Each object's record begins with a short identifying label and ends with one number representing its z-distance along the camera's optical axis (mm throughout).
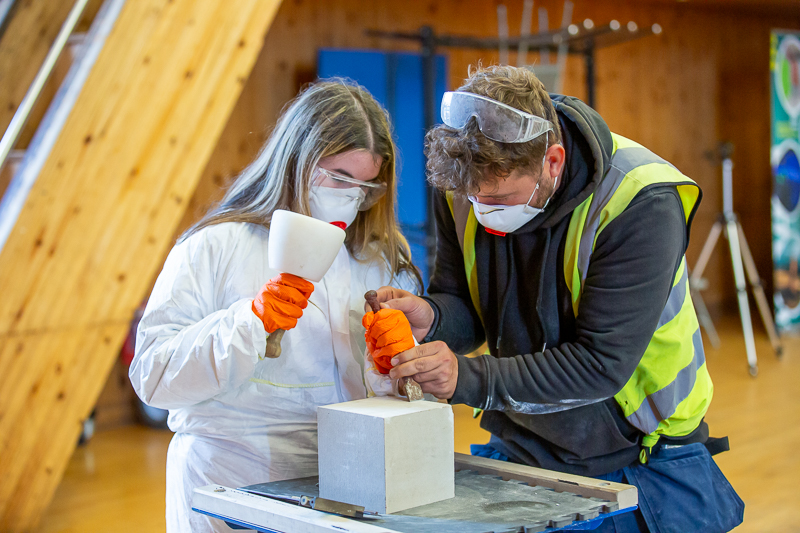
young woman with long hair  1449
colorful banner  6461
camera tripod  5406
